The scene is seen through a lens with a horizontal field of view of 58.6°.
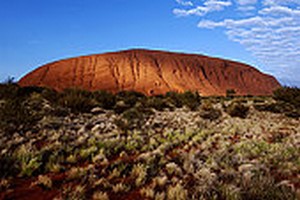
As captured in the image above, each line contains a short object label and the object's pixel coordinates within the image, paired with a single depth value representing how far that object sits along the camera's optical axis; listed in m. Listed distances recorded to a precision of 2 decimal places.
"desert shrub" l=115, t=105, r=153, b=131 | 11.61
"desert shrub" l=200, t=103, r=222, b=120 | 18.20
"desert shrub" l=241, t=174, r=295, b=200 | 5.02
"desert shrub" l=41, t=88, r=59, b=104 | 19.69
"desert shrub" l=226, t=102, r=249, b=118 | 20.00
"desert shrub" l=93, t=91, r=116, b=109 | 20.08
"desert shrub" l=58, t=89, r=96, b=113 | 16.30
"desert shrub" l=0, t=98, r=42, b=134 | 9.40
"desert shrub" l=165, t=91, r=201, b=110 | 24.82
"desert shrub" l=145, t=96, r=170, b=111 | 22.61
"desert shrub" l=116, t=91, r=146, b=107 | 22.78
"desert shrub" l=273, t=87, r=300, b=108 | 21.93
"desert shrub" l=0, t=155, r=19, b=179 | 5.49
